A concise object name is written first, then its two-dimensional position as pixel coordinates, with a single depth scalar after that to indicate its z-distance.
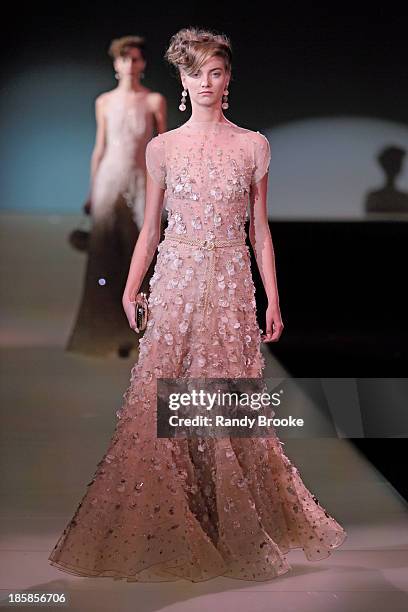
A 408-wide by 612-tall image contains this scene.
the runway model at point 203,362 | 7.78
